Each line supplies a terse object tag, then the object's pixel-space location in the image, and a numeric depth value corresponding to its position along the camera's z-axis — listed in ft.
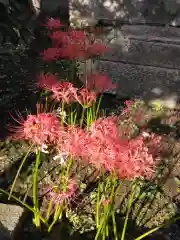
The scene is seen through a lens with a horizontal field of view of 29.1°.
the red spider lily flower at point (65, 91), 7.41
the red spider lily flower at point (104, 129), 6.20
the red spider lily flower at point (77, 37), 9.20
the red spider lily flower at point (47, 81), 7.86
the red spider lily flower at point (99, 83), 9.00
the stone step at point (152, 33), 15.04
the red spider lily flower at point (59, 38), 9.13
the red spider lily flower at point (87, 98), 7.63
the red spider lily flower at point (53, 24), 10.07
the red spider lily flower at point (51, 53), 8.94
